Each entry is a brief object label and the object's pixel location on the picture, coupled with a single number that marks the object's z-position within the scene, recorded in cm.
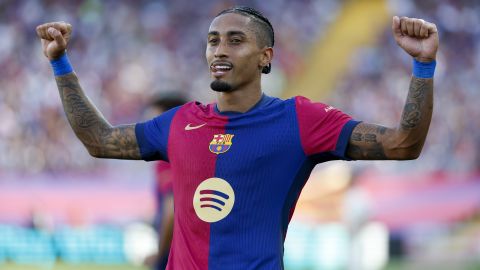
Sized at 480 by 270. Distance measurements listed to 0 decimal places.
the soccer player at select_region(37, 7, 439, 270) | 759
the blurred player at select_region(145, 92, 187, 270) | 1337
